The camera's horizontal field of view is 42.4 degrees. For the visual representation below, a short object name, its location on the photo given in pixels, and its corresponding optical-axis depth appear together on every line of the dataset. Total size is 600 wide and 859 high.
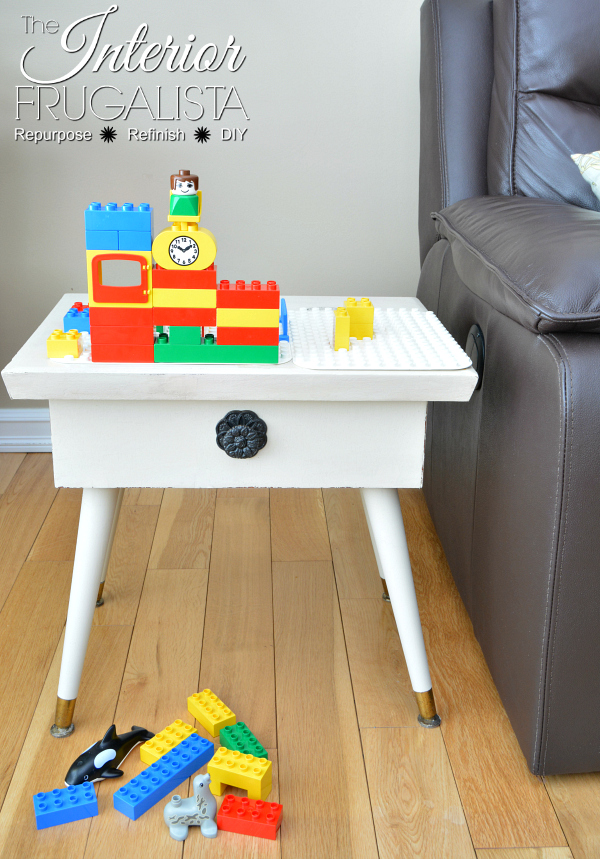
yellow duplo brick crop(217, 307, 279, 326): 0.75
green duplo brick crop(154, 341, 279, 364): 0.76
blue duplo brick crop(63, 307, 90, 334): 0.83
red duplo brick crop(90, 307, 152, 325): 0.75
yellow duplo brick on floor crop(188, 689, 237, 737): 0.87
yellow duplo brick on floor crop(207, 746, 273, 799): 0.78
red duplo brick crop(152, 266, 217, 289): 0.74
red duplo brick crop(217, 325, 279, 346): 0.76
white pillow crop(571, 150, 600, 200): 1.08
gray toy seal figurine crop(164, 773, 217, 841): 0.76
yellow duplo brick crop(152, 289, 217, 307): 0.75
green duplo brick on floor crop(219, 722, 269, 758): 0.83
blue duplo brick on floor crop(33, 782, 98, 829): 0.76
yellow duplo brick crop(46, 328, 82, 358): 0.76
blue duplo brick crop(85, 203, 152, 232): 0.73
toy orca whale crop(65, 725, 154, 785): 0.81
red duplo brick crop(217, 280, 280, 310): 0.74
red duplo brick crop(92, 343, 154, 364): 0.76
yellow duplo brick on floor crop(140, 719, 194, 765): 0.83
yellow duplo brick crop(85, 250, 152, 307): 0.74
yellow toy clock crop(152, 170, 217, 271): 0.73
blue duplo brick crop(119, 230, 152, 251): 0.74
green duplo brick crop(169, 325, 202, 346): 0.76
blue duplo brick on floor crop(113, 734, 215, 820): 0.77
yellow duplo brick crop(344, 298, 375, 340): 0.85
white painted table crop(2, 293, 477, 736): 0.74
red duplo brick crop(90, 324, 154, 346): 0.75
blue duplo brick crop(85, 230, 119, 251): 0.74
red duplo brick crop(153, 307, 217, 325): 0.75
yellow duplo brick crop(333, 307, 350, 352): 0.81
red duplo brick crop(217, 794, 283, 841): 0.76
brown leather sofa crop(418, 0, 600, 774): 0.70
